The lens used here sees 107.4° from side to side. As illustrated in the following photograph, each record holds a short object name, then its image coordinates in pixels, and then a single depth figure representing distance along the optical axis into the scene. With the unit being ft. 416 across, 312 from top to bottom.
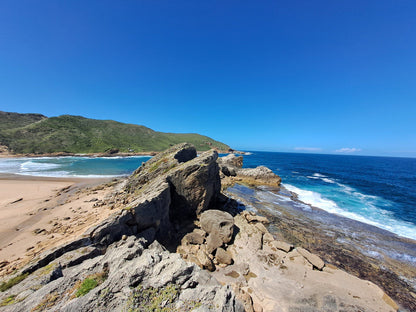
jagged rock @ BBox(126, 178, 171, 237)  37.09
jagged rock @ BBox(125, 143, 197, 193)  65.46
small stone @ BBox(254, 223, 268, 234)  52.60
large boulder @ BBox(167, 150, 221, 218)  53.83
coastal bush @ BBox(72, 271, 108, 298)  17.98
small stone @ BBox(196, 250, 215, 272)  36.09
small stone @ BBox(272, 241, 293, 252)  43.60
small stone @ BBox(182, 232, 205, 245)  44.09
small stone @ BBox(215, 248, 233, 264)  38.42
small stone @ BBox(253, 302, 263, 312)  27.32
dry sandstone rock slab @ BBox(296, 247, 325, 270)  38.40
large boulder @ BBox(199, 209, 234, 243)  45.29
